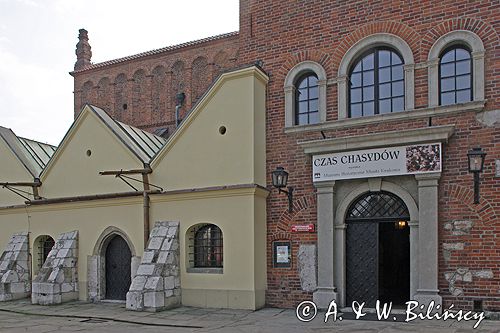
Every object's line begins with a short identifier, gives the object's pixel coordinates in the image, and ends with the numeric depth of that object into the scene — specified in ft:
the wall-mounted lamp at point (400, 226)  50.78
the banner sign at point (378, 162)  39.19
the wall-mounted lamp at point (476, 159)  35.94
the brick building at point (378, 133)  38.27
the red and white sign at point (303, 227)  43.91
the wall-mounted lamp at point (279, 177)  42.98
